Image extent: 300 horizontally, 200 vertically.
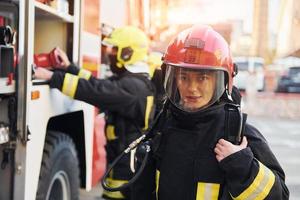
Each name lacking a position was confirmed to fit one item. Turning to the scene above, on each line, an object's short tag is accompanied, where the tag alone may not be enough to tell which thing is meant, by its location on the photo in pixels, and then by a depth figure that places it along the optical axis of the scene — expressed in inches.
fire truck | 94.2
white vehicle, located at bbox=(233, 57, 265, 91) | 705.0
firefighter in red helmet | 69.7
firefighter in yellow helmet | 131.7
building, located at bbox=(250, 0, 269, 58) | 1273.4
